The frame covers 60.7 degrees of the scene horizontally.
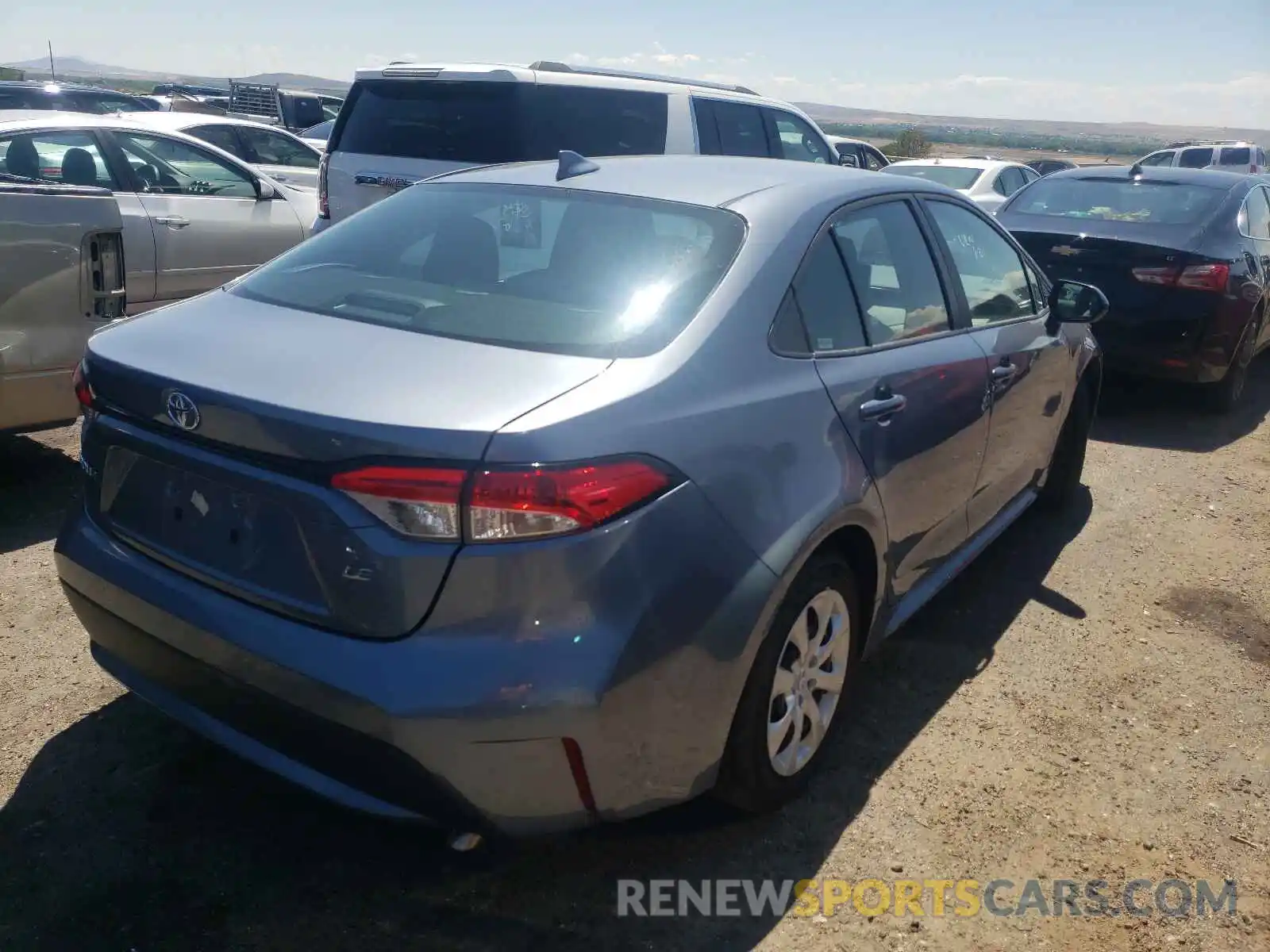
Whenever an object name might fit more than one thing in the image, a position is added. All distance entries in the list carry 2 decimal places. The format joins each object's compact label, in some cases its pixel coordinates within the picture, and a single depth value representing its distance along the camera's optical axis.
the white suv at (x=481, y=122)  6.59
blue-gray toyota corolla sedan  2.08
